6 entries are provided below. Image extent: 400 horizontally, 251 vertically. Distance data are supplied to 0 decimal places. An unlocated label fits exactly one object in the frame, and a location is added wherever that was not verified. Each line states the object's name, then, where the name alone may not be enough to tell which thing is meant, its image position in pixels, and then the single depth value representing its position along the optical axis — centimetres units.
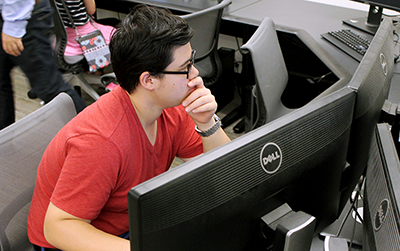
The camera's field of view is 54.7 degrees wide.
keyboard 177
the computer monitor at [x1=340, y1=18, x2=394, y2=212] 77
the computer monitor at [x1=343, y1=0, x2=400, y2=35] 196
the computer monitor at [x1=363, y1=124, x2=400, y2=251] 50
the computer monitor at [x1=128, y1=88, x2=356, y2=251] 49
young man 82
